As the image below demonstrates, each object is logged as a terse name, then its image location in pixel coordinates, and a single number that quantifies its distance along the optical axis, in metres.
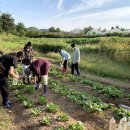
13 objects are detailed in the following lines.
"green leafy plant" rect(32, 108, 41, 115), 3.49
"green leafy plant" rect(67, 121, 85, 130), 2.87
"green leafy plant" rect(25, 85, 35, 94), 4.48
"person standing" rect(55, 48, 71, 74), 6.41
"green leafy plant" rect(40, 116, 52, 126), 3.16
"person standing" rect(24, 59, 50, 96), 4.31
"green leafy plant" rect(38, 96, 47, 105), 3.82
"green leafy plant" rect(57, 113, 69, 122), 3.20
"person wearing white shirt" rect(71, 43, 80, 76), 6.48
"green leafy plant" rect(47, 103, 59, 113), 3.50
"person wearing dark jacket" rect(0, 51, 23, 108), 3.65
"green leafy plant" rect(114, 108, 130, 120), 3.34
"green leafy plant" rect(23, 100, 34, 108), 3.78
